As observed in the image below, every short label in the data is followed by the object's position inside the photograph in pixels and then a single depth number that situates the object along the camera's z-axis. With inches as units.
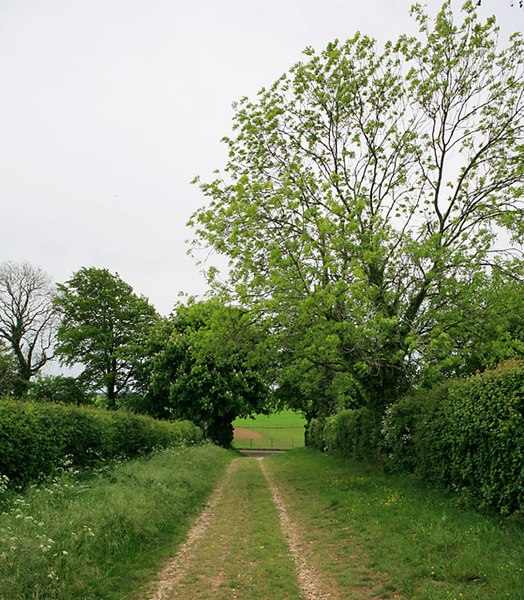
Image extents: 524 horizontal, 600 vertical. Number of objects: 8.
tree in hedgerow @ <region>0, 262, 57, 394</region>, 1612.9
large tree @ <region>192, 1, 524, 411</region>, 549.3
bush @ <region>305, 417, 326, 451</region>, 1194.6
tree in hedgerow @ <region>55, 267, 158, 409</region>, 1647.4
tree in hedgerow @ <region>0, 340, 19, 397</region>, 1533.0
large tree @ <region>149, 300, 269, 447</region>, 1355.8
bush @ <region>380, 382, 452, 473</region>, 477.1
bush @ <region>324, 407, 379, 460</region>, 681.6
